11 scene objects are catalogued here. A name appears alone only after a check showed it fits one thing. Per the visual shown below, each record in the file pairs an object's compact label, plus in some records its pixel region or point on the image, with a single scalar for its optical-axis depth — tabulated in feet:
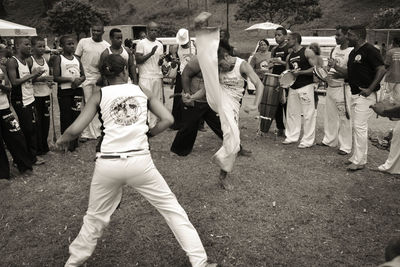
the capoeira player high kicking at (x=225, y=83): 15.05
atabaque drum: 25.48
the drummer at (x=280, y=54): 26.14
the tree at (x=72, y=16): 110.11
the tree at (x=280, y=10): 90.79
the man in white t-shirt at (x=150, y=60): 26.63
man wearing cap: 28.07
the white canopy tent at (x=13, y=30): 43.65
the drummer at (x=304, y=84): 24.06
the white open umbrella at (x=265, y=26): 74.28
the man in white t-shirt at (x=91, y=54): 24.12
